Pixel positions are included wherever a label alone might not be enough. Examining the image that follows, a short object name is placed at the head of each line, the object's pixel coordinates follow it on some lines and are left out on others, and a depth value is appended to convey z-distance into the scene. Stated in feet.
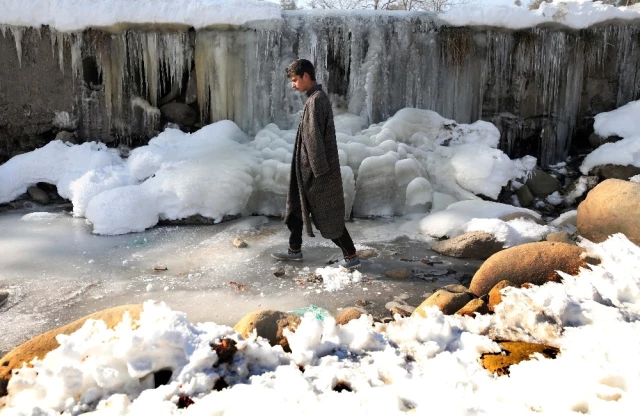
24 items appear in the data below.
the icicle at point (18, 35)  23.65
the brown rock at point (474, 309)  9.64
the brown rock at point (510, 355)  7.38
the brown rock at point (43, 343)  7.18
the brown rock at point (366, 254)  14.65
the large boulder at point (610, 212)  13.99
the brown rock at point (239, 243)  15.51
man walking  12.58
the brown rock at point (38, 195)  21.02
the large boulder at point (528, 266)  11.19
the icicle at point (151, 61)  24.29
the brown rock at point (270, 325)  8.23
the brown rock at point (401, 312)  10.66
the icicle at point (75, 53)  24.03
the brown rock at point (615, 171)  22.13
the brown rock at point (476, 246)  14.74
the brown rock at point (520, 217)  16.85
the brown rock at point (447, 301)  9.98
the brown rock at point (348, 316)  10.00
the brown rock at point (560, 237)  14.58
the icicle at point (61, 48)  23.88
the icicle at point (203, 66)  24.40
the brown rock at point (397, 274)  13.12
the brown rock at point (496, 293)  9.94
